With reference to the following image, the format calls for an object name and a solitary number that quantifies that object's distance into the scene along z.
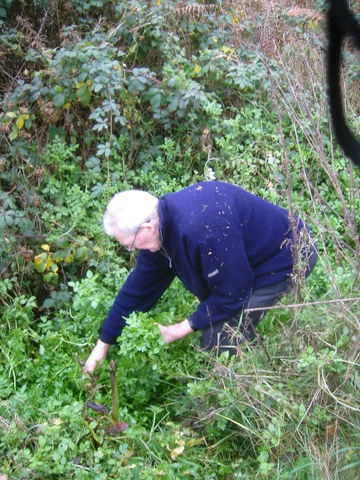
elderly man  2.60
